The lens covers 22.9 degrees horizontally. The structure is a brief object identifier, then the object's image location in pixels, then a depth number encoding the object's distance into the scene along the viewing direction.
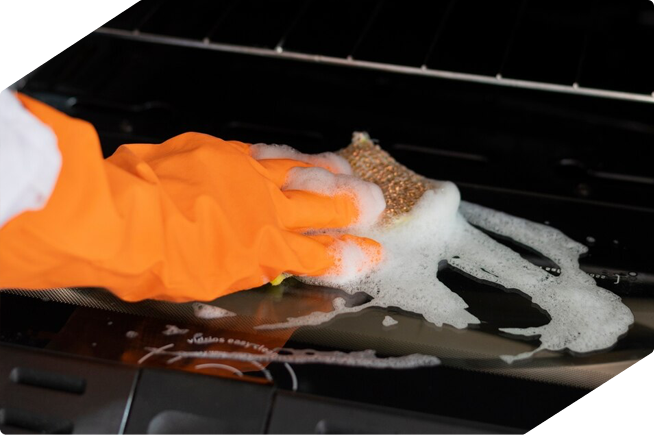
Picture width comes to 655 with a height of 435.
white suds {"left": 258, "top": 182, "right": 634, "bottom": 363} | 0.91
